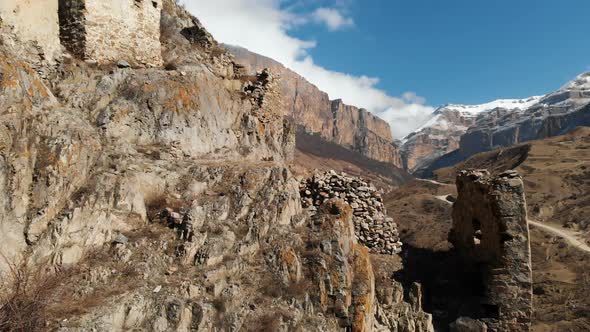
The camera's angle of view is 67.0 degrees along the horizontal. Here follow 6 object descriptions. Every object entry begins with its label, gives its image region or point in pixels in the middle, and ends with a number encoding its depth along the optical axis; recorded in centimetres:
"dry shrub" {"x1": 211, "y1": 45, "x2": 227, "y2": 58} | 1945
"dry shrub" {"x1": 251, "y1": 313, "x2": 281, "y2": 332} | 984
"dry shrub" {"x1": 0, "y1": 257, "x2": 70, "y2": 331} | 726
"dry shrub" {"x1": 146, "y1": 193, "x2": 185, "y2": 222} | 1150
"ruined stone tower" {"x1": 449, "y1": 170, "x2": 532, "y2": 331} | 1471
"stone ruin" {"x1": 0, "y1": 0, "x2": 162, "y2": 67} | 1342
